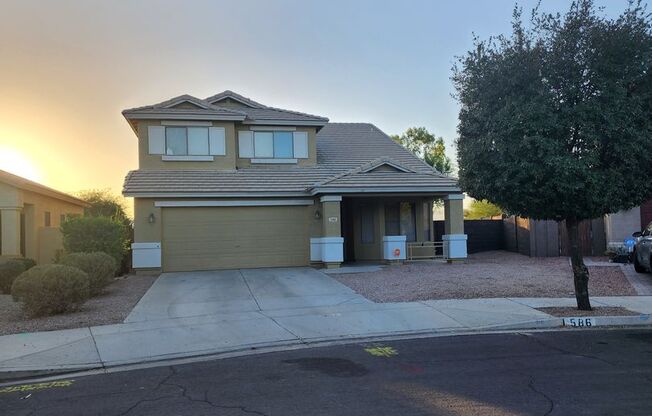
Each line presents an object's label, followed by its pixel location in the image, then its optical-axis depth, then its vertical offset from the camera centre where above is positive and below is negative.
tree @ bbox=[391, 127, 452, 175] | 42.62 +6.19
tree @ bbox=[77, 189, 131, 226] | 37.33 +2.46
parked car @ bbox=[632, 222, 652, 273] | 16.00 -0.98
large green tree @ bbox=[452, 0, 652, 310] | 10.24 +1.91
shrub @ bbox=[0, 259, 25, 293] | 16.25 -1.08
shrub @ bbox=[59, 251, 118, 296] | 13.95 -0.82
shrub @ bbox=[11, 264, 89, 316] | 11.32 -1.11
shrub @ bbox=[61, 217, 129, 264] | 16.88 -0.07
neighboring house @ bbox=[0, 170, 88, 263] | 19.20 +0.67
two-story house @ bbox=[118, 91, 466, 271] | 20.09 +1.17
